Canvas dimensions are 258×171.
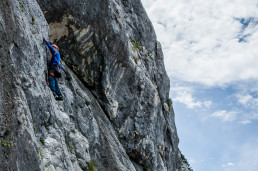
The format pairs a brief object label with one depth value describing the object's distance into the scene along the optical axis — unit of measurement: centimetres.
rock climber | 1300
